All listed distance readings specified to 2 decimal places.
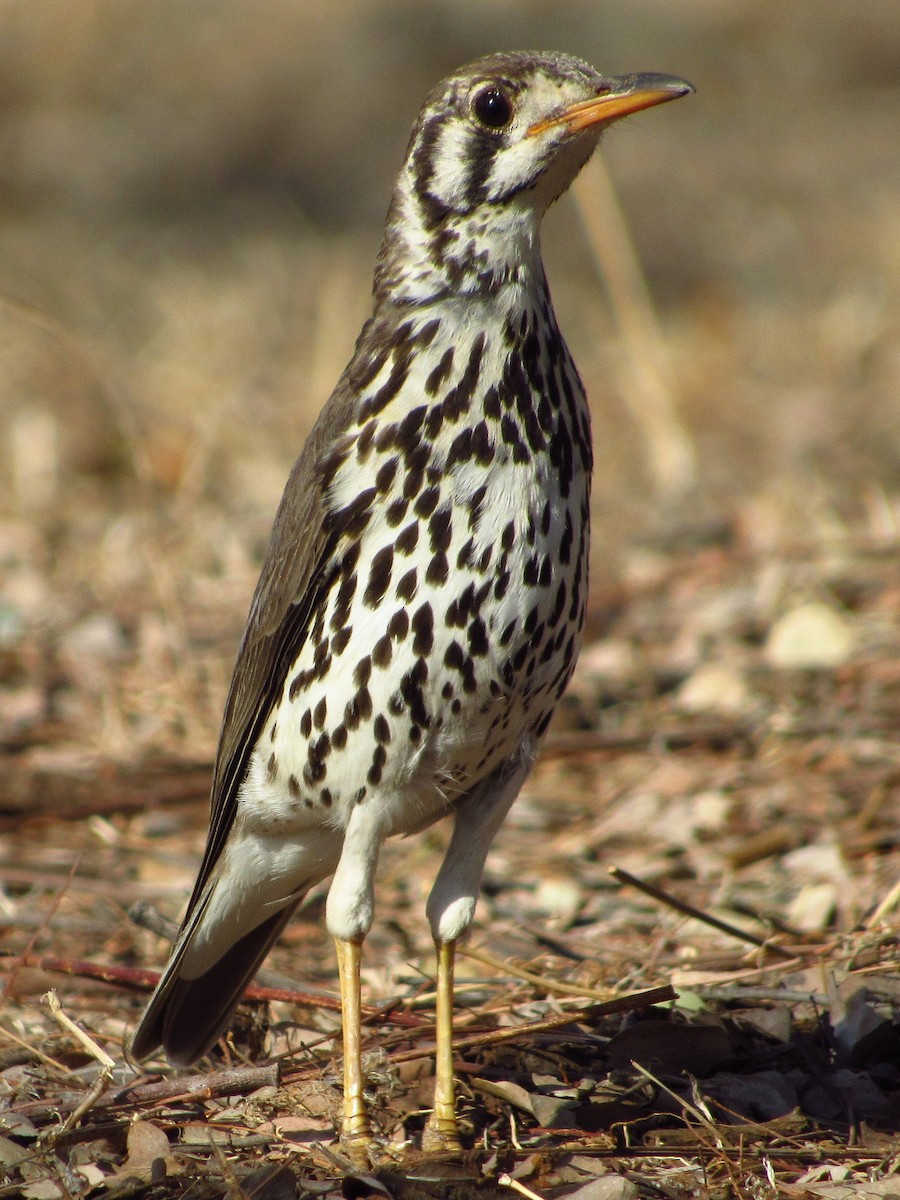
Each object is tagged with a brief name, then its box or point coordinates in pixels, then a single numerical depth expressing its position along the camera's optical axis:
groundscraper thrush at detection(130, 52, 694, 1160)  8.45
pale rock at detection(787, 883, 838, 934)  11.45
